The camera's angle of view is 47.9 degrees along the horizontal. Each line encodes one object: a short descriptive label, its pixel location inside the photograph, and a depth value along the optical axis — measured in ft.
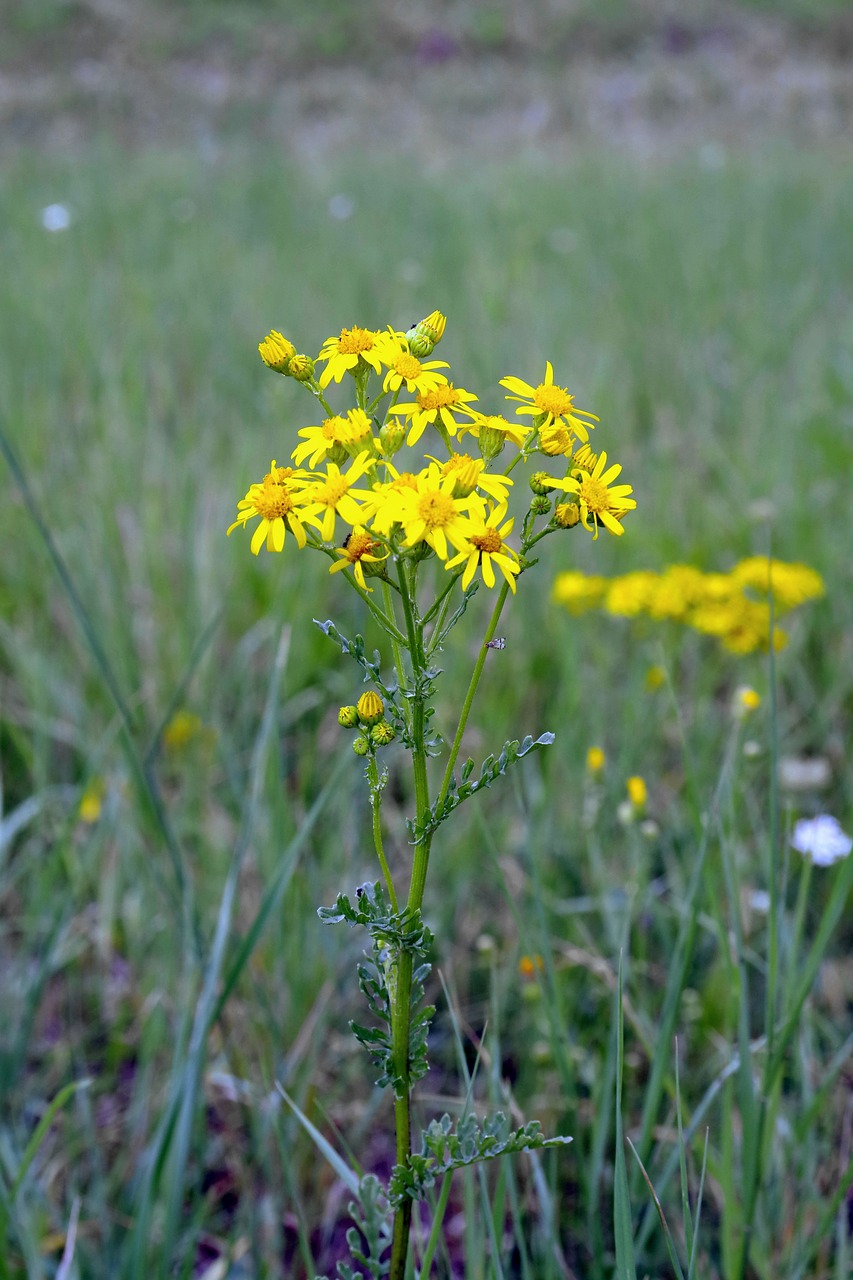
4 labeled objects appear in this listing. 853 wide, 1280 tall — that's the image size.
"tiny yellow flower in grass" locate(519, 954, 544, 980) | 3.45
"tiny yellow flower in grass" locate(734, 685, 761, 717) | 4.14
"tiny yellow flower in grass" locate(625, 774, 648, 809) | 3.95
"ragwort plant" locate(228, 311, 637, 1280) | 1.99
